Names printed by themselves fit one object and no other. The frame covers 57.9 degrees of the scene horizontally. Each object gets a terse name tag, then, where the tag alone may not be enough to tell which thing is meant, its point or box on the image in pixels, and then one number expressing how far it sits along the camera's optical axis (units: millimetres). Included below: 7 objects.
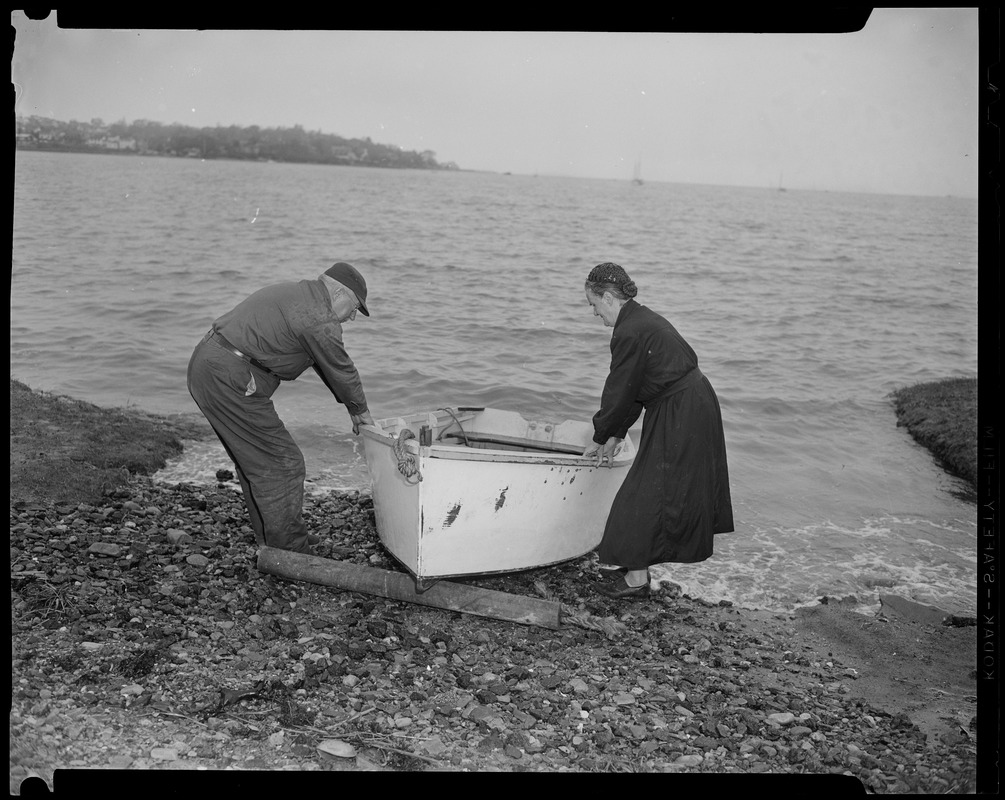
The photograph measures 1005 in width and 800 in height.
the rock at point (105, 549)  5777
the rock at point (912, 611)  6270
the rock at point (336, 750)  3975
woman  5496
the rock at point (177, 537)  6113
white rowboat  5258
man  5535
